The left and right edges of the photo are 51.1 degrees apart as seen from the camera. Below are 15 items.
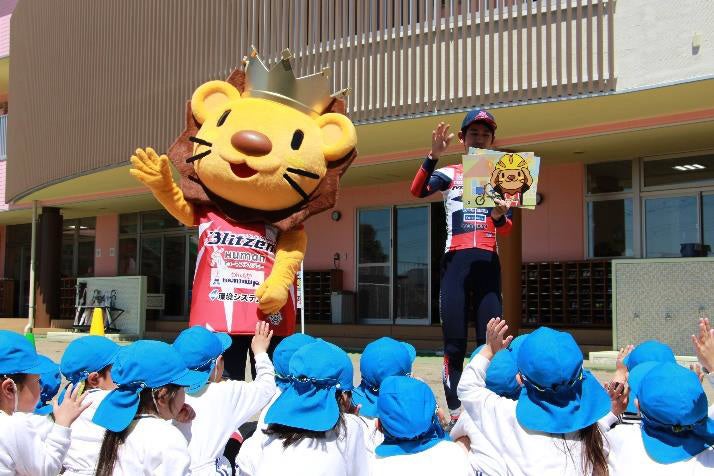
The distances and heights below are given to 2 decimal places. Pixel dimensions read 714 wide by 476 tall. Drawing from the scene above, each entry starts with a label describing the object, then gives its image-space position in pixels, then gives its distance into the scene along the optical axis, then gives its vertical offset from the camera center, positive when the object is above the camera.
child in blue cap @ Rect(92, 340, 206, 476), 2.77 -0.53
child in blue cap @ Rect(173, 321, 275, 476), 3.45 -0.60
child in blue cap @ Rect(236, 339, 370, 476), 2.79 -0.59
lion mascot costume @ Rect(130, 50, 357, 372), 4.92 +0.64
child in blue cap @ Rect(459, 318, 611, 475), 2.73 -0.51
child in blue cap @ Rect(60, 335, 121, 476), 3.36 -0.54
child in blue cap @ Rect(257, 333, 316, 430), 3.87 -0.42
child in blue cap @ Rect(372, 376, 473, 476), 2.64 -0.59
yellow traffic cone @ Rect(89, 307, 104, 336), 9.76 -0.64
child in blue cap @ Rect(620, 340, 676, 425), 3.73 -0.40
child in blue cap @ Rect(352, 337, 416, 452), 3.52 -0.44
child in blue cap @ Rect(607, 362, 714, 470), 2.52 -0.53
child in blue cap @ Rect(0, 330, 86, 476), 2.85 -0.57
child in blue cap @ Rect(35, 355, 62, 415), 3.96 -0.61
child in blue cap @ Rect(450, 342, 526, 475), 2.97 -0.63
